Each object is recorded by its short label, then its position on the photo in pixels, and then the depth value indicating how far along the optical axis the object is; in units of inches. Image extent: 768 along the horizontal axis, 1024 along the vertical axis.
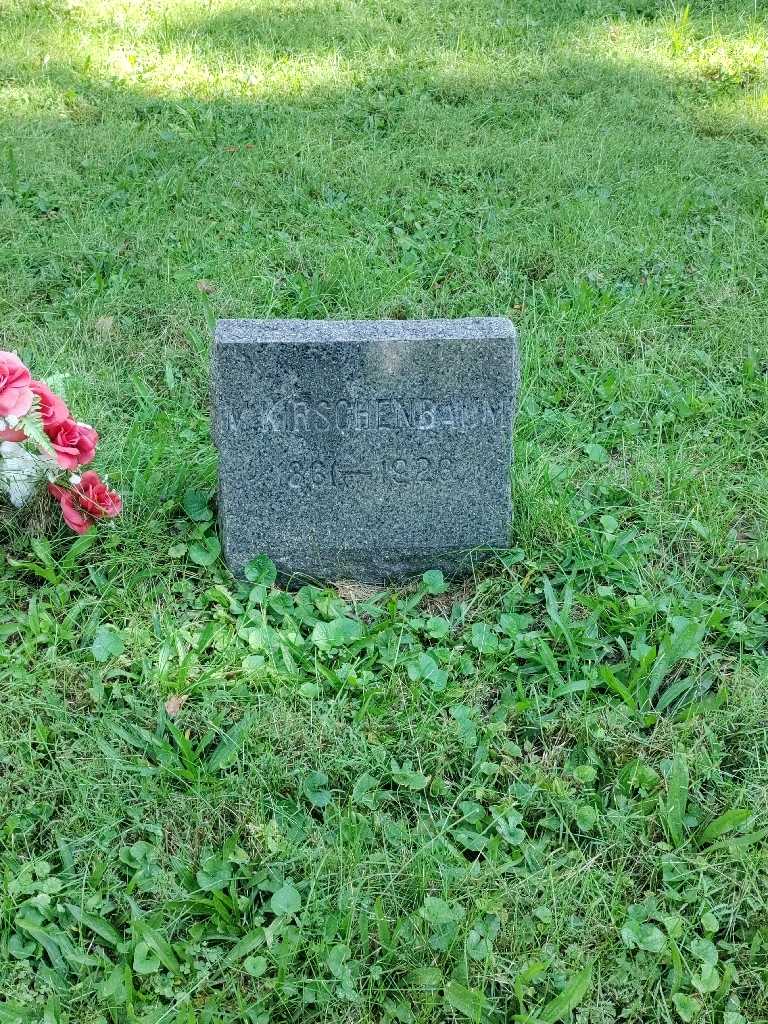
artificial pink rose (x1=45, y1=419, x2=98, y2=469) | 93.8
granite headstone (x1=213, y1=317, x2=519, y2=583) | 86.7
